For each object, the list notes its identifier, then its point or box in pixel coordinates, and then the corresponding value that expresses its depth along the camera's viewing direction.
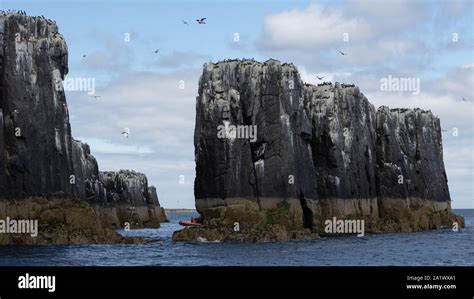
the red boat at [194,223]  101.55
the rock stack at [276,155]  86.44
